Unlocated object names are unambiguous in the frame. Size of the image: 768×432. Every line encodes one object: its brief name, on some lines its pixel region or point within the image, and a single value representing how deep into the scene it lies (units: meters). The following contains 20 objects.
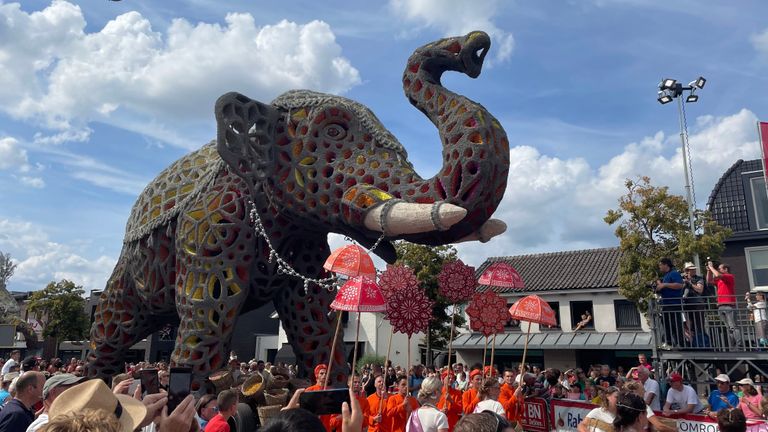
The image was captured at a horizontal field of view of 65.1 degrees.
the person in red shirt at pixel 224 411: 4.00
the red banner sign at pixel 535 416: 8.23
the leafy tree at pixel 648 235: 17.39
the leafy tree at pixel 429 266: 22.02
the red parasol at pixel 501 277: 6.73
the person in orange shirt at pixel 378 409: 5.82
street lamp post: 19.44
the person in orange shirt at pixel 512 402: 7.19
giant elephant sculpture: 4.98
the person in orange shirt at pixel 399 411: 6.18
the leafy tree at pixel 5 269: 43.78
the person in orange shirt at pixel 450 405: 6.26
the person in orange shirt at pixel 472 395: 6.94
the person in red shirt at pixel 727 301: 9.68
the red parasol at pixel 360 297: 5.29
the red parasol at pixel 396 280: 5.68
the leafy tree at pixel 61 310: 29.17
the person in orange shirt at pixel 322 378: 5.36
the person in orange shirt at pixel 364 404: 6.05
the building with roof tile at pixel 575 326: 22.75
